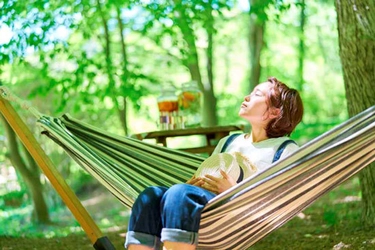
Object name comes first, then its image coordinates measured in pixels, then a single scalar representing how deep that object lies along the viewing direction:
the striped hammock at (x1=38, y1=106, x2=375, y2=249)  1.87
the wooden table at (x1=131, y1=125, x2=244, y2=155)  3.46
